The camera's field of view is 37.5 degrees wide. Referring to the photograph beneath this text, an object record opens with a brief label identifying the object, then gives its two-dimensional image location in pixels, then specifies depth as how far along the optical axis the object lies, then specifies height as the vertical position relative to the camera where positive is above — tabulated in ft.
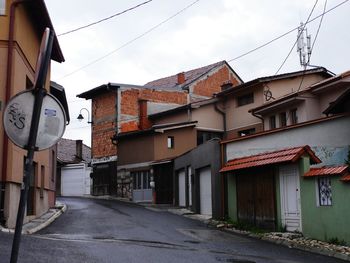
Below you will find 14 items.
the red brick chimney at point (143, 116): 133.08 +22.22
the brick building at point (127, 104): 132.36 +26.02
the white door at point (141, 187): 117.50 +3.62
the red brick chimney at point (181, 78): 147.84 +35.39
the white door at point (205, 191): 80.33 +1.71
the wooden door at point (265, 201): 58.85 -0.01
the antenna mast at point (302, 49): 79.64 +23.74
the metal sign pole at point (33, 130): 15.83 +2.29
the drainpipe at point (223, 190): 71.05 +1.59
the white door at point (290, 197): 54.54 +0.38
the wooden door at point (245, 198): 63.41 +0.39
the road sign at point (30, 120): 15.98 +2.64
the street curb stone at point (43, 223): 45.92 -2.14
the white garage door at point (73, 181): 156.04 +6.89
